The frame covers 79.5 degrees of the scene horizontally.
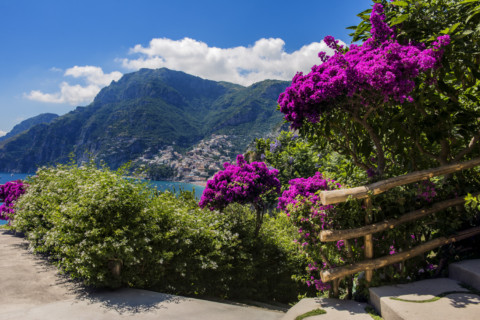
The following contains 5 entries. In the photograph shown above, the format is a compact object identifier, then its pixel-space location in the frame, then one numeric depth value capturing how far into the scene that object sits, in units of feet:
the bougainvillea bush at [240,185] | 23.20
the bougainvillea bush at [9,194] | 34.29
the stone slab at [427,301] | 9.37
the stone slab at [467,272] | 11.33
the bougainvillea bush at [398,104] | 10.72
